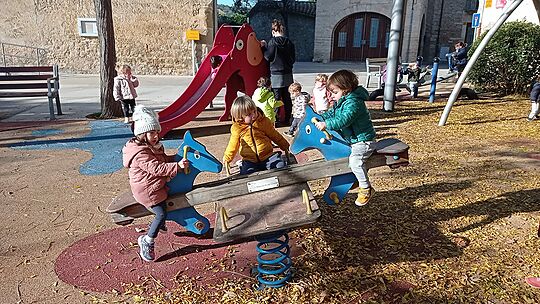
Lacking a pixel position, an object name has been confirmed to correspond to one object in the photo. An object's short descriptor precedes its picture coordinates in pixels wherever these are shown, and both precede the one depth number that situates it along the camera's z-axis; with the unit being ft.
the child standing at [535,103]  26.25
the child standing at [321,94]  21.97
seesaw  9.09
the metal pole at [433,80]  33.94
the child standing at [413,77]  37.47
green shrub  35.37
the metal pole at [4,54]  62.95
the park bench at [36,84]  30.01
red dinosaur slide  24.39
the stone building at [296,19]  108.78
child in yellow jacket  11.83
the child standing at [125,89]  27.66
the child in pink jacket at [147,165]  10.12
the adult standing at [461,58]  48.44
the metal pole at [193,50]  60.33
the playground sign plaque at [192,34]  58.77
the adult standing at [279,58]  24.90
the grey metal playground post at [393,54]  29.25
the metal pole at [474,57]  24.43
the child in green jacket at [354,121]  10.84
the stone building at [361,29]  89.45
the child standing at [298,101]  22.21
